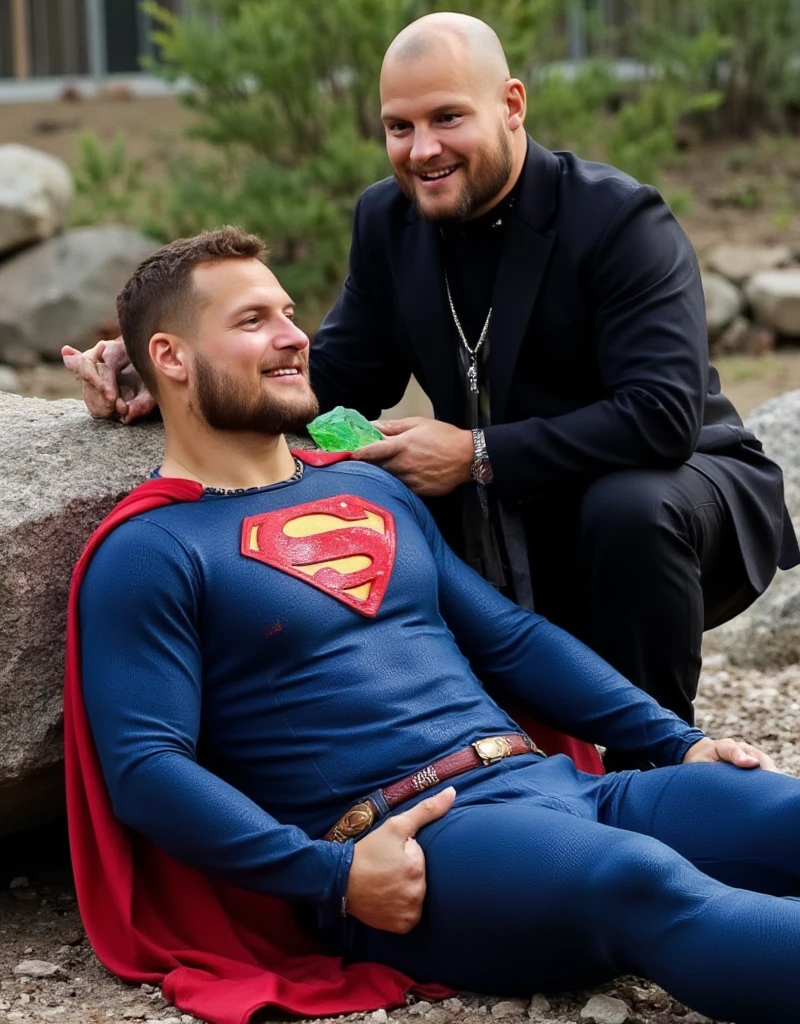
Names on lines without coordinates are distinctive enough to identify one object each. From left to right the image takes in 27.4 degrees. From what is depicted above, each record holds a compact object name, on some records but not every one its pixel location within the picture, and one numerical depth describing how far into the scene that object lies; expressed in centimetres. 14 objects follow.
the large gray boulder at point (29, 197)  1020
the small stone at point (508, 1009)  267
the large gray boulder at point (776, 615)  490
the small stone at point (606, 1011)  261
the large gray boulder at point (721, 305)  991
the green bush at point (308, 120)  949
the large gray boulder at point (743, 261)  1034
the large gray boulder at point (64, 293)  1008
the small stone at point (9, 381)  943
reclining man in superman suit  252
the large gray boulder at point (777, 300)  971
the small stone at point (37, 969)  296
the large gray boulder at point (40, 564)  304
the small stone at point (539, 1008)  265
